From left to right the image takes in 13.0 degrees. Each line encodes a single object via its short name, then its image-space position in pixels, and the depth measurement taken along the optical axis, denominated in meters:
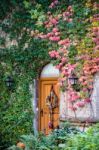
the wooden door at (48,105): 13.05
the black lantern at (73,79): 11.88
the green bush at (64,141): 6.37
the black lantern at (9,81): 13.62
